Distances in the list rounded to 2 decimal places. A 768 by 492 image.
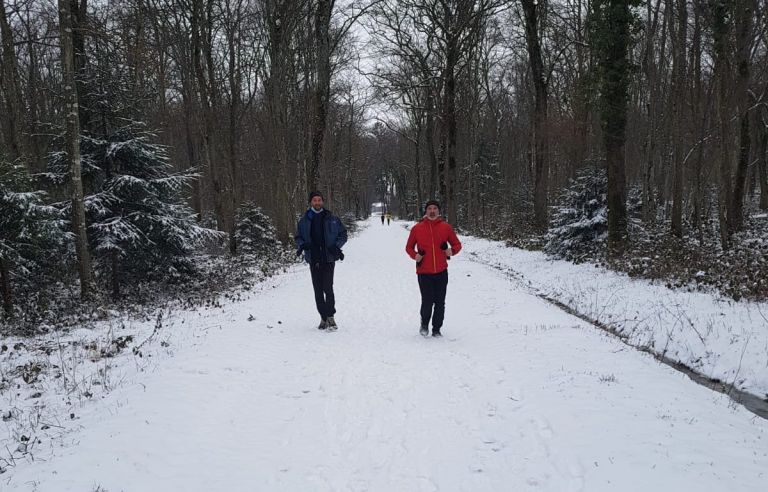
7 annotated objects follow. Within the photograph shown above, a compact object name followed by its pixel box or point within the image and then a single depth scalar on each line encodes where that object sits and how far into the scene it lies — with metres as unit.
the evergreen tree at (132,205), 11.18
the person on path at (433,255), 7.07
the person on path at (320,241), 7.45
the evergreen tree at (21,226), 8.89
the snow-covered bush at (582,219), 14.10
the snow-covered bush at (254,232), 21.72
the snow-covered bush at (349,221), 44.25
